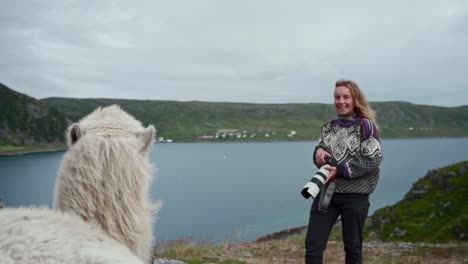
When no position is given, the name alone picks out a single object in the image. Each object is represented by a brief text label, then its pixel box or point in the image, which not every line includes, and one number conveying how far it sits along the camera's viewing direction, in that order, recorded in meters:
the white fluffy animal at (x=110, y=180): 2.05
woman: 4.21
